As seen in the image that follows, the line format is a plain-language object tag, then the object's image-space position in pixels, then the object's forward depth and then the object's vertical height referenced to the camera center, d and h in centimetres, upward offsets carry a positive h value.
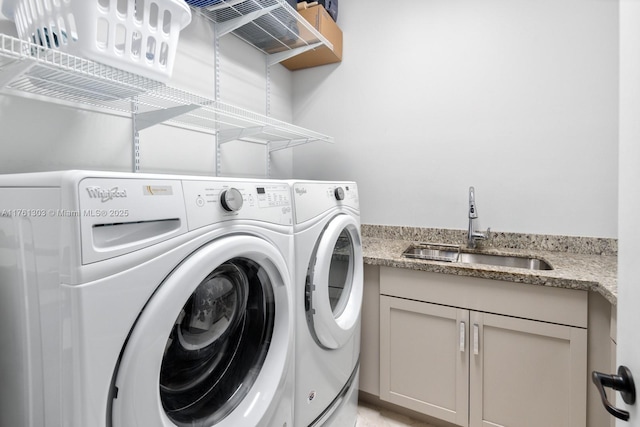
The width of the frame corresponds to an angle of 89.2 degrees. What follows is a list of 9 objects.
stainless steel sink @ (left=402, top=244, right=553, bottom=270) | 177 -32
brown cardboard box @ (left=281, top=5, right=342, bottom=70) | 201 +108
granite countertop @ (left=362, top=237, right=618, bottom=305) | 125 -29
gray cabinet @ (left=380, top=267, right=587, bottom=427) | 132 -67
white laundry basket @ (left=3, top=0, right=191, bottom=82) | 76 +45
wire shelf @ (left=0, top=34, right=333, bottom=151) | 78 +38
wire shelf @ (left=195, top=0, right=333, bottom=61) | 165 +103
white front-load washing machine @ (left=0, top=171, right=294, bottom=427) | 56 -17
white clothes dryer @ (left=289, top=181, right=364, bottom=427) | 115 -40
